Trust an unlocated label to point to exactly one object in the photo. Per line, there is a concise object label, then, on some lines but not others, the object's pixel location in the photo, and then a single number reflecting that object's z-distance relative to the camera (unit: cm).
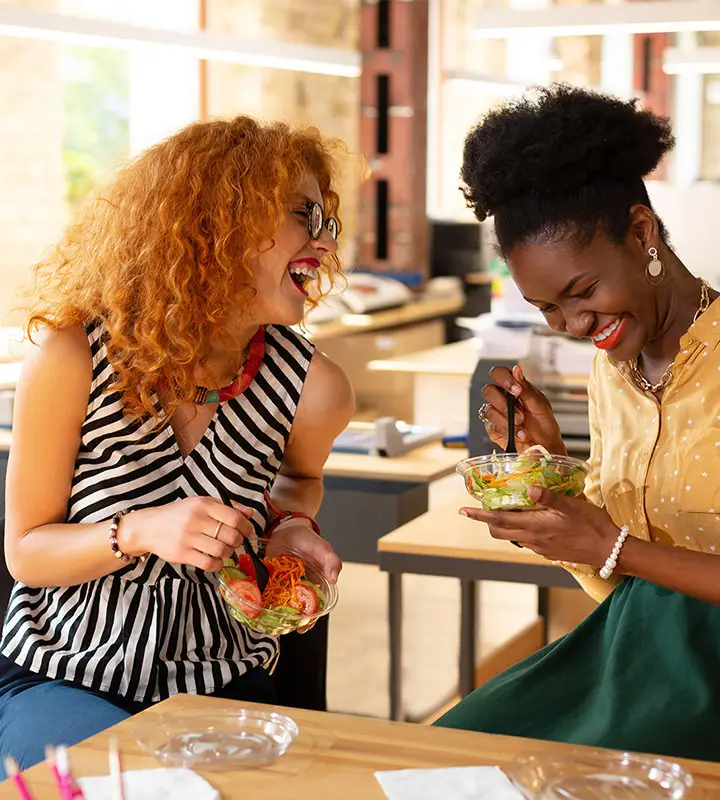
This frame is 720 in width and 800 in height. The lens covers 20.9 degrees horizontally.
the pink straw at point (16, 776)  158
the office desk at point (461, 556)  277
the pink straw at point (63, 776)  158
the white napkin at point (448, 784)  179
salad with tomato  209
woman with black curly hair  212
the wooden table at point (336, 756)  180
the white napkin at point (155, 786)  177
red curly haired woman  230
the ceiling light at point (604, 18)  411
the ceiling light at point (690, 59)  652
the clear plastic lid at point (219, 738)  185
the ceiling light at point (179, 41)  326
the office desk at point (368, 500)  329
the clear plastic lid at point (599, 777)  178
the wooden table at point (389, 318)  615
